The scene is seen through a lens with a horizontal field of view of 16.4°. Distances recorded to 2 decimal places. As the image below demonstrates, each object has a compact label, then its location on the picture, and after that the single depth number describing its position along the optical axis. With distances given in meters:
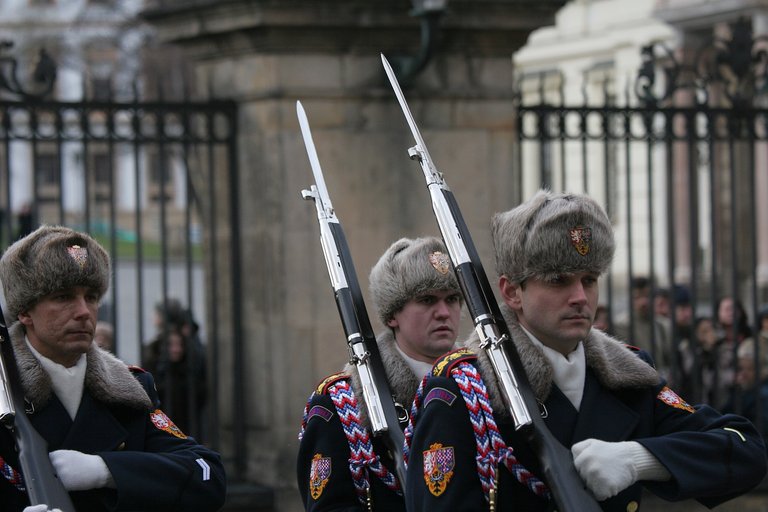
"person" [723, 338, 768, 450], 13.97
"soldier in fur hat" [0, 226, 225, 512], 6.22
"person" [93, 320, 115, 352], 12.86
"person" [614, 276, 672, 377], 15.17
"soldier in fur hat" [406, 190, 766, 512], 5.70
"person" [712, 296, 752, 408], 14.09
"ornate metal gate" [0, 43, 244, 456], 12.12
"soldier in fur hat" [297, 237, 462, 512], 7.02
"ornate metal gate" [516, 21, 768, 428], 13.56
